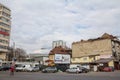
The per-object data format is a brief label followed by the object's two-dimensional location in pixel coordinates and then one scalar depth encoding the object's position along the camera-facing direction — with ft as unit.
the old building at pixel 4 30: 125.30
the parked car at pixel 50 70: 75.75
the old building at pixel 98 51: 98.81
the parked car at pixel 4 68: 86.20
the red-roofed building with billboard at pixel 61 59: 109.20
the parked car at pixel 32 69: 83.66
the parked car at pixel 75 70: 73.08
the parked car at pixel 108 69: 84.72
